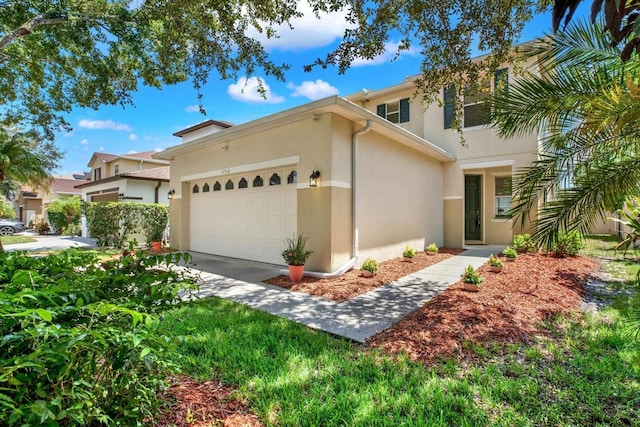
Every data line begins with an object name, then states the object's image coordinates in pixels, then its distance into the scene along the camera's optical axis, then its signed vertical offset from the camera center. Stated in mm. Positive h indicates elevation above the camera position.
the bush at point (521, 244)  9945 -962
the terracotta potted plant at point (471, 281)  6109 -1320
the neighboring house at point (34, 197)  33438 +1941
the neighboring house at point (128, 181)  16922 +1883
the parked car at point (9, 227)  23469 -1030
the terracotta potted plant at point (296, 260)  7090 -1046
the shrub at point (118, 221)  12531 -276
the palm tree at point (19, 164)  12695 +2173
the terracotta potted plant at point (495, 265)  7793 -1285
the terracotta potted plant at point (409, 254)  9580 -1233
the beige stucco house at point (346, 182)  7461 +1049
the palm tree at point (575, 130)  4141 +1147
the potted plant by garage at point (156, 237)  12581 -976
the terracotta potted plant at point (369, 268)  7355 -1275
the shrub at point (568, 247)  9484 -1005
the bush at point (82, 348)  1340 -638
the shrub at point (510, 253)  9241 -1152
